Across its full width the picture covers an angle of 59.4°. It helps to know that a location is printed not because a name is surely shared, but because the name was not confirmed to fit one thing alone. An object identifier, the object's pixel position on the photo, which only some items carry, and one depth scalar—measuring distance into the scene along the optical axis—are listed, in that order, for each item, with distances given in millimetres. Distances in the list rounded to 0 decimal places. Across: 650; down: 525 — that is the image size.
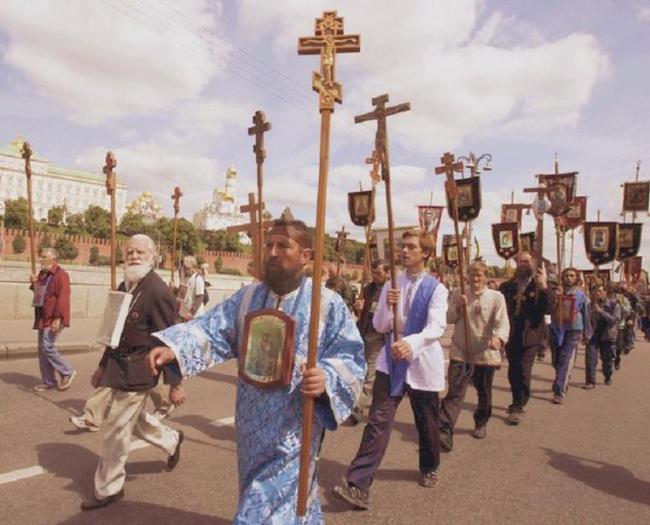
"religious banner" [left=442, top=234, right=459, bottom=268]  22781
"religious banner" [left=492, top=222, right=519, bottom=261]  17453
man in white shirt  3996
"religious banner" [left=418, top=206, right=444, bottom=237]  19027
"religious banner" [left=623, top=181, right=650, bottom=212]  21719
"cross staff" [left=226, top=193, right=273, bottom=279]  6247
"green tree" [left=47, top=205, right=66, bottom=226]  74362
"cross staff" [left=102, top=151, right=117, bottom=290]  6035
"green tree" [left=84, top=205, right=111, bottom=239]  62156
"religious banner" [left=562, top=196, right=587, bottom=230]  19000
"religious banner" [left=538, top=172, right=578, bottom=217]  9414
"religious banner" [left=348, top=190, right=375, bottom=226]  13602
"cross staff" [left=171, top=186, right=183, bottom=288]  12375
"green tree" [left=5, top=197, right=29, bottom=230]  61509
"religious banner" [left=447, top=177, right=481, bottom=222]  11914
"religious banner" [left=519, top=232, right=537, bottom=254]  18375
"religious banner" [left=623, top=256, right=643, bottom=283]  30866
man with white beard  3796
